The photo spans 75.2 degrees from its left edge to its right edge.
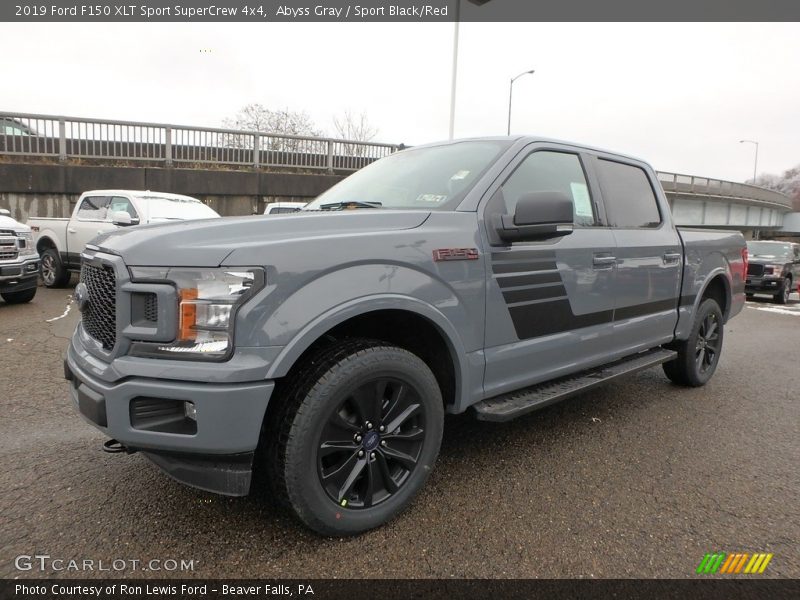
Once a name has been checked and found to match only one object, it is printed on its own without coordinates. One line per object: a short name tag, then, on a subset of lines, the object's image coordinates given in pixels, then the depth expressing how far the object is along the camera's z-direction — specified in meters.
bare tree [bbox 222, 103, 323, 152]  31.11
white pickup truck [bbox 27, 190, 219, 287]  9.51
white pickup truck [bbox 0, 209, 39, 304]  7.46
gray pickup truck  1.97
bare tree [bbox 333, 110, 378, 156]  18.03
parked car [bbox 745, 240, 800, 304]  13.69
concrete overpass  12.98
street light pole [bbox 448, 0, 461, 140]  18.83
